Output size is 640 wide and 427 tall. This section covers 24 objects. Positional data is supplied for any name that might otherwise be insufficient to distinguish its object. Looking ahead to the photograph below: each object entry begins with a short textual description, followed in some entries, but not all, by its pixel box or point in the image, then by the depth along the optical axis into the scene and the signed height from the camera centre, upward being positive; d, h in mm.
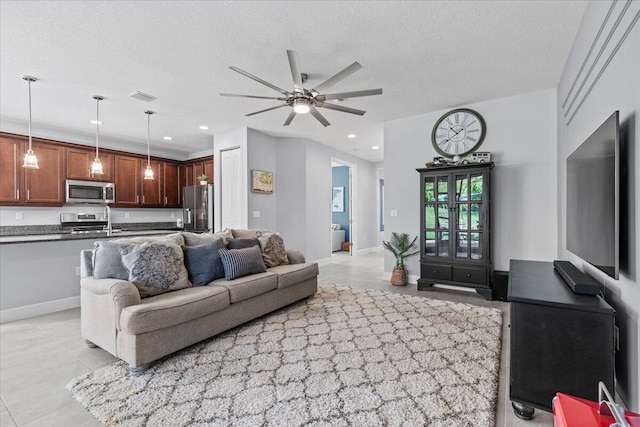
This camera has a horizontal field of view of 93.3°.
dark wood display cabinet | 3818 -212
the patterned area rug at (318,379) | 1660 -1117
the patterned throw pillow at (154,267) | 2459 -465
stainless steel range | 5410 -175
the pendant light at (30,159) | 3285 +602
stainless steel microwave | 5199 +382
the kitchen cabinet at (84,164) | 5264 +887
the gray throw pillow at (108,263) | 2496 -421
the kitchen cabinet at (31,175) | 4566 +611
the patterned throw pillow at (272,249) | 3655 -467
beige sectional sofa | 2115 -800
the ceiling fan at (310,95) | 2383 +1070
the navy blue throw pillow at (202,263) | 2873 -499
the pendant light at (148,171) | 4457 +619
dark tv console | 1495 -710
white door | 5492 +424
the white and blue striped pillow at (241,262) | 3004 -517
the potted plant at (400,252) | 4586 -650
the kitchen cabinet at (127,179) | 5914 +664
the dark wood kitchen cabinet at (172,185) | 6734 +631
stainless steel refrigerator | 5895 +99
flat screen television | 1498 +65
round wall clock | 4199 +1118
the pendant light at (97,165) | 3735 +598
